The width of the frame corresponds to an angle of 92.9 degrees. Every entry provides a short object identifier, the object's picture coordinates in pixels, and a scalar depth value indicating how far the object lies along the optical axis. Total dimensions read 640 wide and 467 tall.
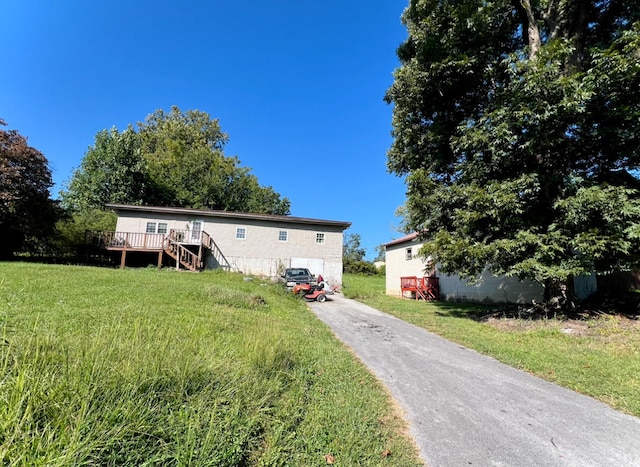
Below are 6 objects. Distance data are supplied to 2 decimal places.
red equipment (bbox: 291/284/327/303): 13.81
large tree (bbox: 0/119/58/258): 15.91
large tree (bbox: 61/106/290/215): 27.22
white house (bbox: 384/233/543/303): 13.00
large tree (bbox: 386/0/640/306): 7.80
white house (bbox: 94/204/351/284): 19.03
